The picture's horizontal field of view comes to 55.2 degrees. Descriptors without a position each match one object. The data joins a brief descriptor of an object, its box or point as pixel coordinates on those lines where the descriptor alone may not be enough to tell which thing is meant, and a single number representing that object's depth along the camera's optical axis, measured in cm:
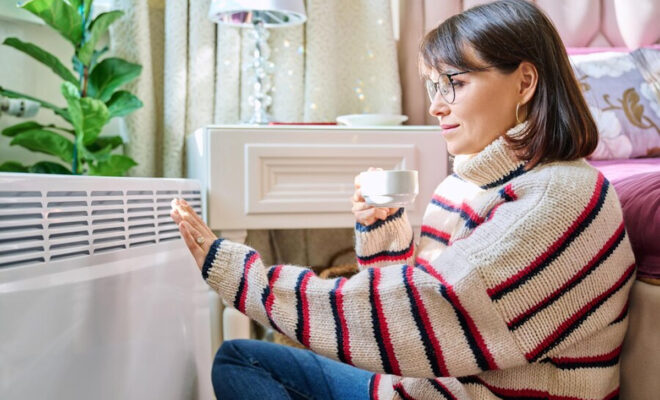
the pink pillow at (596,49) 161
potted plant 141
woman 64
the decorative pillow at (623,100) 140
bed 72
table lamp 161
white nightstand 138
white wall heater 59
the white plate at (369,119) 157
